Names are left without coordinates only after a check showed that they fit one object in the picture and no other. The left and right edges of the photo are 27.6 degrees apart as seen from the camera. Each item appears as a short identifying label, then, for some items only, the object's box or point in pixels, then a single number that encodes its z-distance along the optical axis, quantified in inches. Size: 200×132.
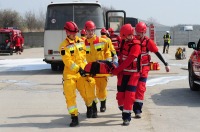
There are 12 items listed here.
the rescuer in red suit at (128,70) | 293.7
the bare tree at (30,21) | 2999.5
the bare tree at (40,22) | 3085.6
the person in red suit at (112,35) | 619.8
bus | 668.1
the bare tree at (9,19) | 2512.3
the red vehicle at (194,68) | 426.9
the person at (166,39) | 1259.8
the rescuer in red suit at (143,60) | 323.0
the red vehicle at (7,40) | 1353.6
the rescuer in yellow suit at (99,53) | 335.0
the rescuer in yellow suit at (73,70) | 293.7
